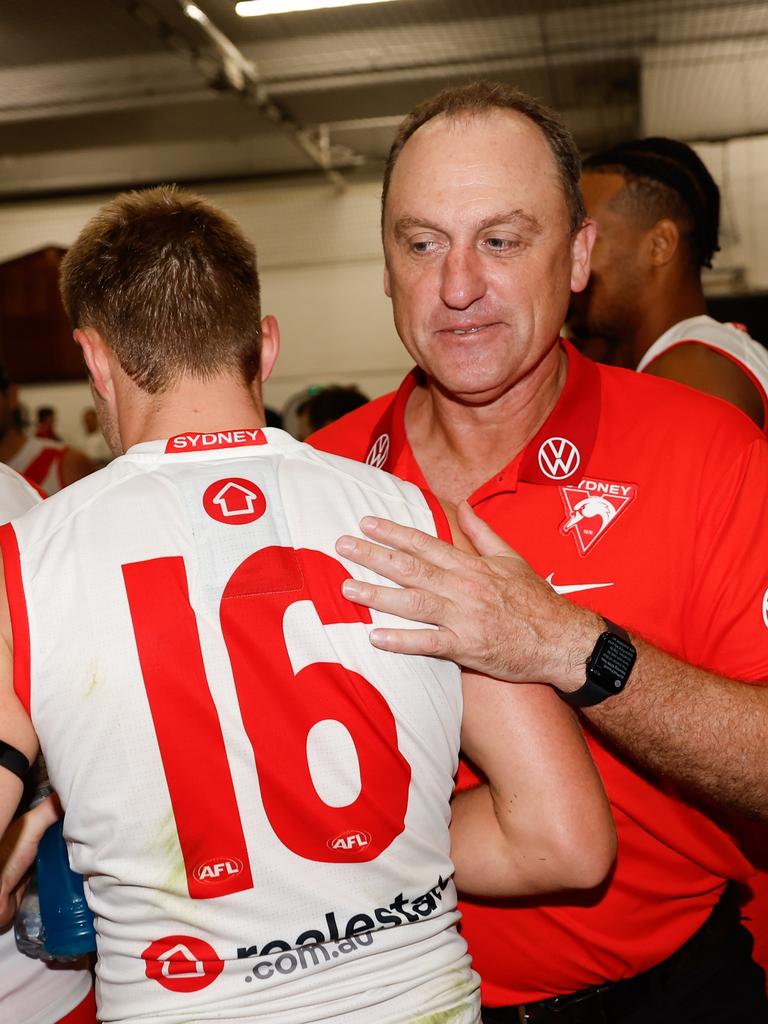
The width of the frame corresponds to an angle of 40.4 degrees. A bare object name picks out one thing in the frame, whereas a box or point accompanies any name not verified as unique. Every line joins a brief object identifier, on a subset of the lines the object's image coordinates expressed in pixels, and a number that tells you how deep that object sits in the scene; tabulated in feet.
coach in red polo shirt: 4.98
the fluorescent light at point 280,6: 26.63
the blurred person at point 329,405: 18.42
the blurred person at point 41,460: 15.39
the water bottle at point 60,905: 4.76
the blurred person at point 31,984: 5.33
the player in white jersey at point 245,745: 3.94
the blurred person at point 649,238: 10.37
